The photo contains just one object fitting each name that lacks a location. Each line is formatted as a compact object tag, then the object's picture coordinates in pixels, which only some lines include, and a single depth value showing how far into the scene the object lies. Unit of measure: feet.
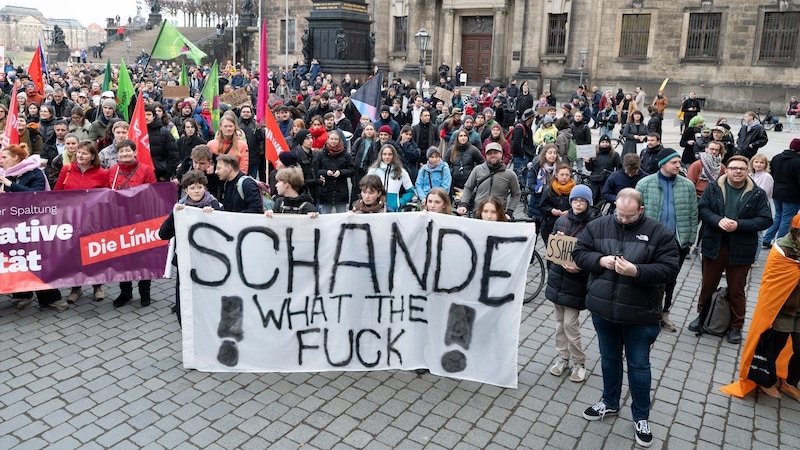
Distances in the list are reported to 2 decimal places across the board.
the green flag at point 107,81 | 51.41
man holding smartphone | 15.52
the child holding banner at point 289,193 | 21.62
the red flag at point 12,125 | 28.22
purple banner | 22.94
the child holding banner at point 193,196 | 20.04
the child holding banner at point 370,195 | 20.86
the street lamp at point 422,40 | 68.39
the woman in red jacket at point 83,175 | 24.75
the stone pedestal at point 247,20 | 170.91
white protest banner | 18.99
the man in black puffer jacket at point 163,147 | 32.09
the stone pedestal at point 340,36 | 87.56
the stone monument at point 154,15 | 196.56
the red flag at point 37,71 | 53.01
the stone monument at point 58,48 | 183.73
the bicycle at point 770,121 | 89.81
